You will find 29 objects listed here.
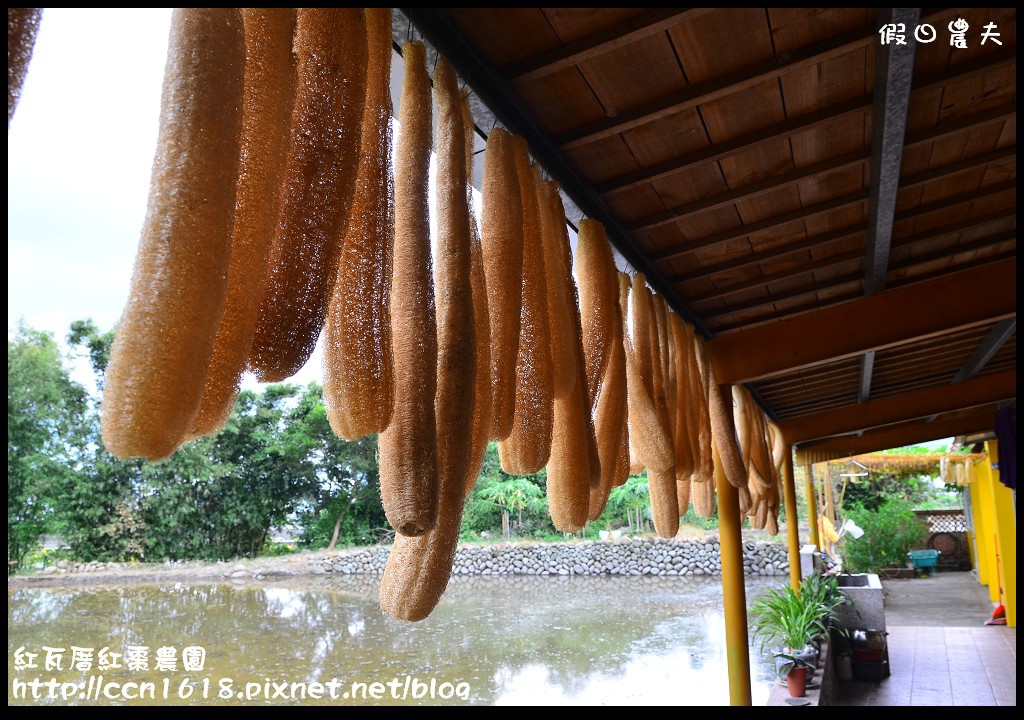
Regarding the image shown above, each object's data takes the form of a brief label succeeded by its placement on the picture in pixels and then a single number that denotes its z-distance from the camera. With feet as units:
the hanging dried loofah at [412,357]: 2.97
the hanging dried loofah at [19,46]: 1.86
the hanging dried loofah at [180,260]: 2.02
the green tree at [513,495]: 86.22
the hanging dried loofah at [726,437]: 11.03
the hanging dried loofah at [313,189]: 2.45
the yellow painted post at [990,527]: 41.49
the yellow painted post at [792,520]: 31.90
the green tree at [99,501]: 60.54
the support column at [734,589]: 16.33
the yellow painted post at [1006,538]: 36.22
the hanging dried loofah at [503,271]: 4.21
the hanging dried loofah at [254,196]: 2.35
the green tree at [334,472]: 63.05
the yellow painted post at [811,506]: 44.09
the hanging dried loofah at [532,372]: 4.38
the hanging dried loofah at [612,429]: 5.48
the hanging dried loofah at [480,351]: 3.88
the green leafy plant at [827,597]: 26.66
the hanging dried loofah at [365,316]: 2.82
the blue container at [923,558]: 66.80
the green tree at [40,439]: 54.70
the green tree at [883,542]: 65.16
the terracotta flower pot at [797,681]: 19.97
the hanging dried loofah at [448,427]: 3.28
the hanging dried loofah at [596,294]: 5.88
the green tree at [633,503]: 94.38
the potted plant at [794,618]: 23.98
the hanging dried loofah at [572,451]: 4.77
